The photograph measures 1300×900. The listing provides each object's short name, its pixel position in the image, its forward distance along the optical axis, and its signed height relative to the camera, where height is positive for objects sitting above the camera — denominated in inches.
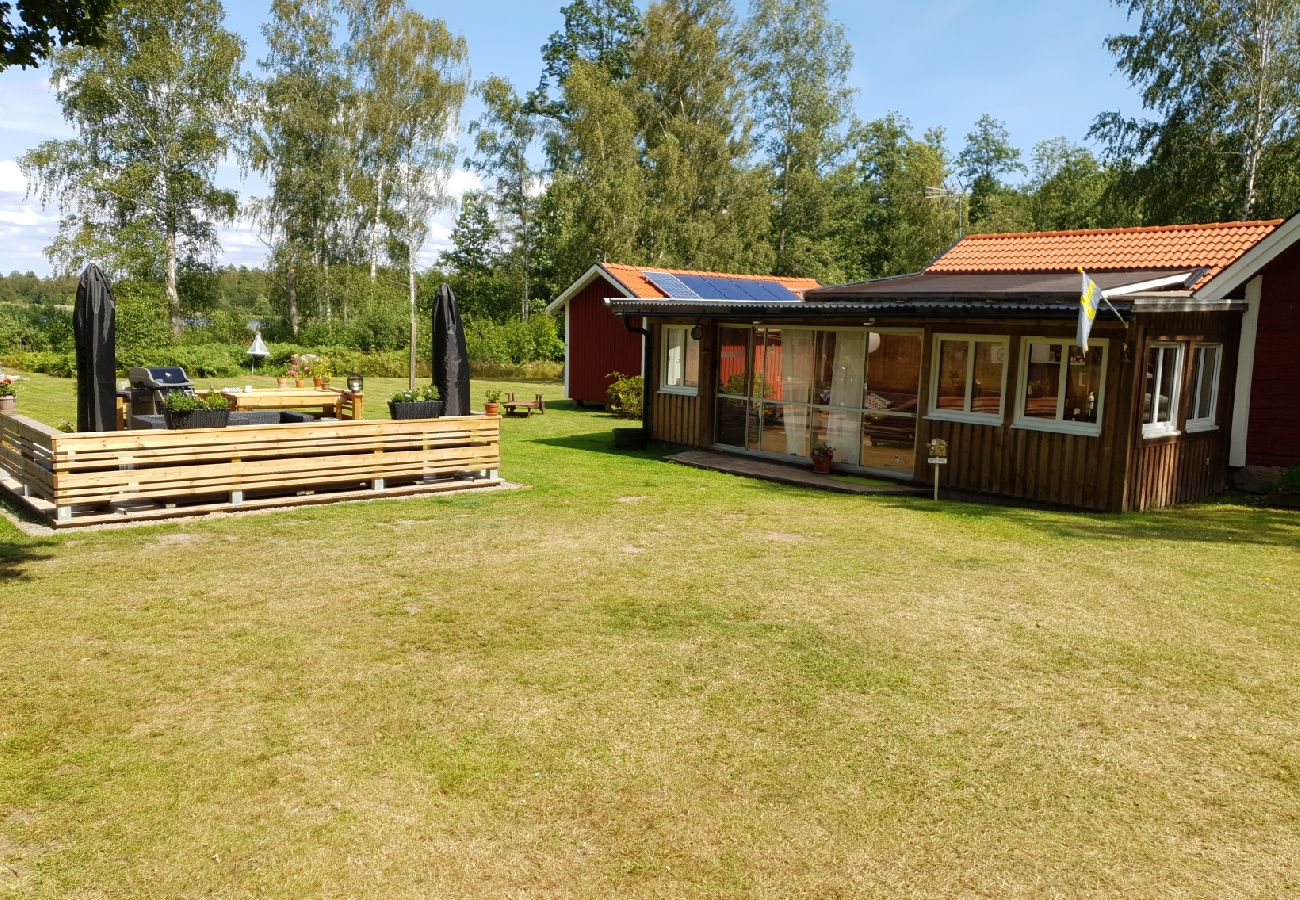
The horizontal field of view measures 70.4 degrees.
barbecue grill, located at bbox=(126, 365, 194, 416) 572.7 -25.1
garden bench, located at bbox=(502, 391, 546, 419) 880.3 -48.3
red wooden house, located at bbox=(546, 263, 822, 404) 911.0 +32.4
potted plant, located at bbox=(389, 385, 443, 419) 515.8 -28.7
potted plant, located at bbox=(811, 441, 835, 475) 566.3 -57.4
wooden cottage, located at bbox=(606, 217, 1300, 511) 464.1 +0.5
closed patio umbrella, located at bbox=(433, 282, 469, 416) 518.6 -0.3
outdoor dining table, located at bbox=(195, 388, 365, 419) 597.0 -33.9
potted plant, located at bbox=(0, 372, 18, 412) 623.7 -38.0
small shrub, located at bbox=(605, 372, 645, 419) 890.7 -36.5
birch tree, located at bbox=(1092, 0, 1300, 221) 979.3 +298.4
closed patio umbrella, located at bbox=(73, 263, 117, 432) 415.8 -5.9
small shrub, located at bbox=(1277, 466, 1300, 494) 505.7 -57.1
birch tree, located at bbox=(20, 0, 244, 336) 1264.8 +296.5
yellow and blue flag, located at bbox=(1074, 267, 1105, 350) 386.0 +26.4
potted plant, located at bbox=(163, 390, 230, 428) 456.4 -32.5
